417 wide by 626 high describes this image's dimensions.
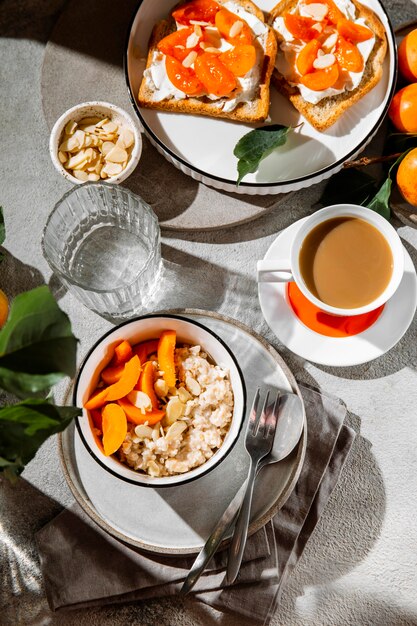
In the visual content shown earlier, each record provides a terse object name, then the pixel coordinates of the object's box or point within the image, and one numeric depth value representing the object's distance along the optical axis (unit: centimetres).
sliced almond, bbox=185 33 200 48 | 135
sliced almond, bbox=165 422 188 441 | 127
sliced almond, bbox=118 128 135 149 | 140
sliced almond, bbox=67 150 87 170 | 139
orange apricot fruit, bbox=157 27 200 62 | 135
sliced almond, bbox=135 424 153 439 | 126
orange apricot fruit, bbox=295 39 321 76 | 133
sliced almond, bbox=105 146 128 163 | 139
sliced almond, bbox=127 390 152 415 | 126
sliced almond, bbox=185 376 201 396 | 130
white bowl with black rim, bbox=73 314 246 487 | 121
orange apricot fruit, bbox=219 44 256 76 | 132
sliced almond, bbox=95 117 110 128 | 141
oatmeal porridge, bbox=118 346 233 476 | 126
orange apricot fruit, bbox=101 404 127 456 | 123
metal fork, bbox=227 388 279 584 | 126
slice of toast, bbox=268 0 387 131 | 137
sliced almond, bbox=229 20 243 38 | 134
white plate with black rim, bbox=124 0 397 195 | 137
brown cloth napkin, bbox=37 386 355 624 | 135
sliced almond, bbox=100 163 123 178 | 139
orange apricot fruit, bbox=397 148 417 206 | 131
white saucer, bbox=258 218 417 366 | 134
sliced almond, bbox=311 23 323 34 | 134
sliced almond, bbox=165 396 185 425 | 128
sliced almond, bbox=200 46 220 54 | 135
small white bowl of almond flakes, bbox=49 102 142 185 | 139
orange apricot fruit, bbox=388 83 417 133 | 135
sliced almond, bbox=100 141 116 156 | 140
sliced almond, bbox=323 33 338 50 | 135
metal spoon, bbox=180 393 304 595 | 127
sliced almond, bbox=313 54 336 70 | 134
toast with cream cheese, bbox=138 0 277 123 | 135
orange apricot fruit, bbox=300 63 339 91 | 133
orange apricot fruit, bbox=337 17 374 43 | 134
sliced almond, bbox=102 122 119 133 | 140
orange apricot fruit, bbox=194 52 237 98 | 133
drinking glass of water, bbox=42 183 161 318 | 136
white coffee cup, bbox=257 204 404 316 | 125
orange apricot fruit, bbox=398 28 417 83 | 137
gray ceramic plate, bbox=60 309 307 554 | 130
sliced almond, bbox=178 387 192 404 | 129
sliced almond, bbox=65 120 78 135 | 140
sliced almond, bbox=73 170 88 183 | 140
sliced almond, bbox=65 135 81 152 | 140
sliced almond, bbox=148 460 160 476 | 125
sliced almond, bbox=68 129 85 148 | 139
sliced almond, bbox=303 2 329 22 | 135
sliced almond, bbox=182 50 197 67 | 134
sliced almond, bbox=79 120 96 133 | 141
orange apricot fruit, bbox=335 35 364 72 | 133
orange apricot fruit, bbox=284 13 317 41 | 134
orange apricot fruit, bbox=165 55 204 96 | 134
